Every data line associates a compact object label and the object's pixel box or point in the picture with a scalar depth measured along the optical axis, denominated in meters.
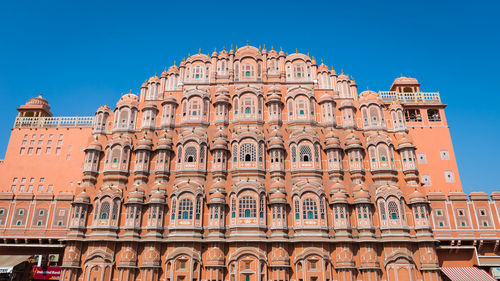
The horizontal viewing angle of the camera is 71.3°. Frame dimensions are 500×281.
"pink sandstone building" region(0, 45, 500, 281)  30.64
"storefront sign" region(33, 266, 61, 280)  34.22
